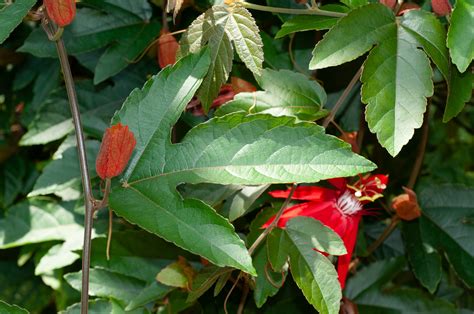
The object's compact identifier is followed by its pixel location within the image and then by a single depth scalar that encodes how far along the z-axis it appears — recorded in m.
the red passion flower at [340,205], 0.76
